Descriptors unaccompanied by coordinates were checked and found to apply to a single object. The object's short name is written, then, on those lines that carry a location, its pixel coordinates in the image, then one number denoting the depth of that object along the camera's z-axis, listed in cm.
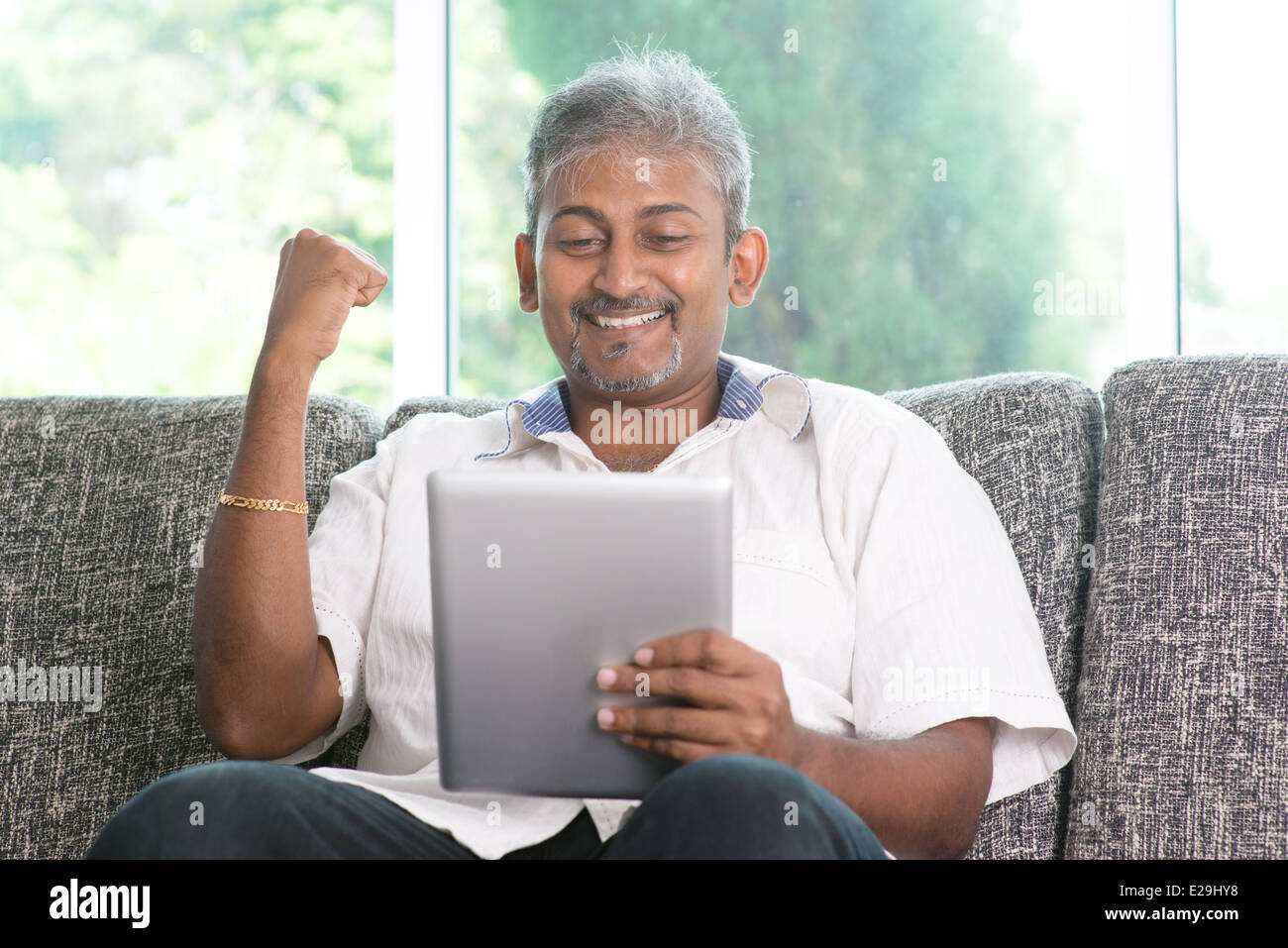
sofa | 129
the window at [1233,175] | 231
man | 95
